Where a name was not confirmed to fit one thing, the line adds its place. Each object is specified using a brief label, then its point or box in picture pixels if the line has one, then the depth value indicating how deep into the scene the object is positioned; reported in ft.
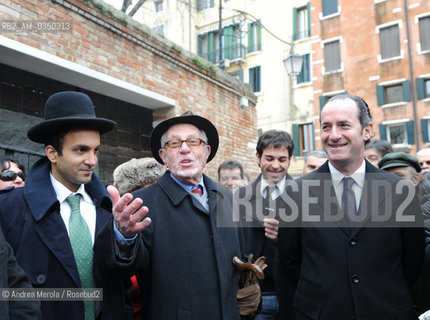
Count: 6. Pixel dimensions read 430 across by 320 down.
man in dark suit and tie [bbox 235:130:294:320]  10.32
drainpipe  60.13
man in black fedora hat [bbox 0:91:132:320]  6.18
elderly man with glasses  6.06
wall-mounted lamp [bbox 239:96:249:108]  30.01
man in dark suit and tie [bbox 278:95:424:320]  6.61
